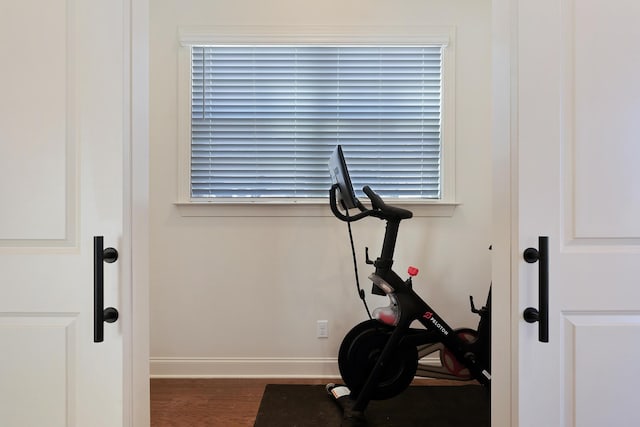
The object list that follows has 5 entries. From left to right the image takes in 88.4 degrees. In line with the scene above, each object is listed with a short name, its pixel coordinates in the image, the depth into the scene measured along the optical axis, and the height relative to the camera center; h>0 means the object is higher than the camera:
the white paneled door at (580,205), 0.99 +0.01
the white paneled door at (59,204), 0.97 +0.01
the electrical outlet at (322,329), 2.28 -0.84
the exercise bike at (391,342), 1.78 -0.76
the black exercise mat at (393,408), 1.77 -1.16
